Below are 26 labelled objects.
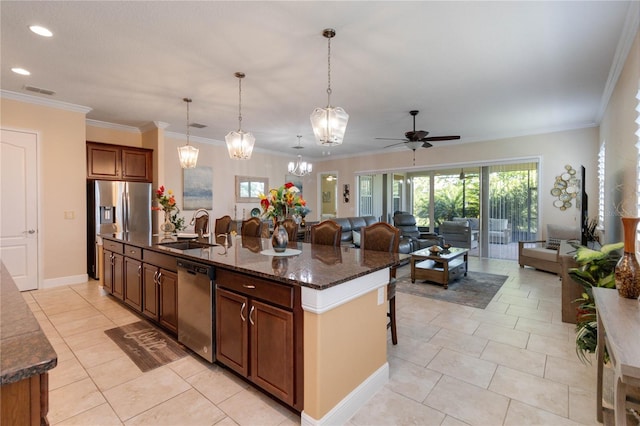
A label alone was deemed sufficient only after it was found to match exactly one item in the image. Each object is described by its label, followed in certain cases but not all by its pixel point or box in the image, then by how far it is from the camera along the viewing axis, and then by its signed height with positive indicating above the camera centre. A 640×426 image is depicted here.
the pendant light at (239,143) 3.68 +0.80
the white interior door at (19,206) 4.29 +0.04
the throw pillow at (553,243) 5.74 -0.68
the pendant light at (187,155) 4.40 +0.78
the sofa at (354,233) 6.49 -0.55
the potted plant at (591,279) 2.19 -0.60
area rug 4.20 -1.24
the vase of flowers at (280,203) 2.50 +0.05
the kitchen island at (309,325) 1.75 -0.75
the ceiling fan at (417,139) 4.88 +1.15
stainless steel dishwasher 2.38 -0.82
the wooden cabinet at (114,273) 3.75 -0.83
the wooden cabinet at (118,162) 5.34 +0.86
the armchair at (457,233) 7.75 -0.66
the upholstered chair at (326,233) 3.33 -0.28
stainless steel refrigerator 5.18 -0.04
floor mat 2.60 -1.28
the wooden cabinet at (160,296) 2.82 -0.86
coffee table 4.70 -0.96
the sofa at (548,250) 5.48 -0.79
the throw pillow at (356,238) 6.53 -0.64
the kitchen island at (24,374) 0.75 -0.41
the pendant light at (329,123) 2.78 +0.79
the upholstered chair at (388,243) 2.81 -0.33
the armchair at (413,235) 6.92 -0.66
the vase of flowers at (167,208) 3.90 +0.01
